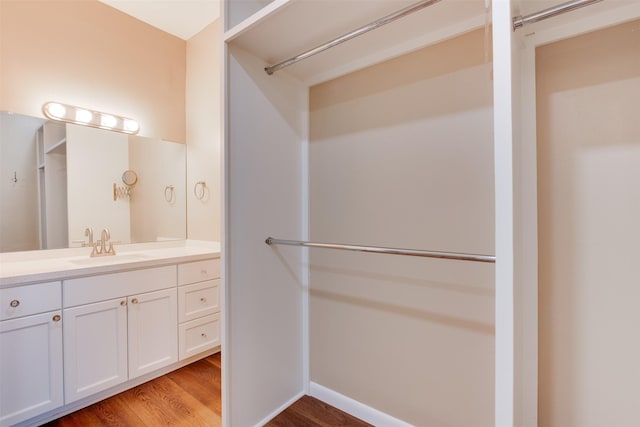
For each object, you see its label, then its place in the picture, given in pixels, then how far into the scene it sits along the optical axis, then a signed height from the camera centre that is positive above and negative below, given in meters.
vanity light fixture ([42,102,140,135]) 2.04 +0.74
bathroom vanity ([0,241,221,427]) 1.46 -0.65
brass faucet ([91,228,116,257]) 2.13 -0.23
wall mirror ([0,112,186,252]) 1.87 +0.23
